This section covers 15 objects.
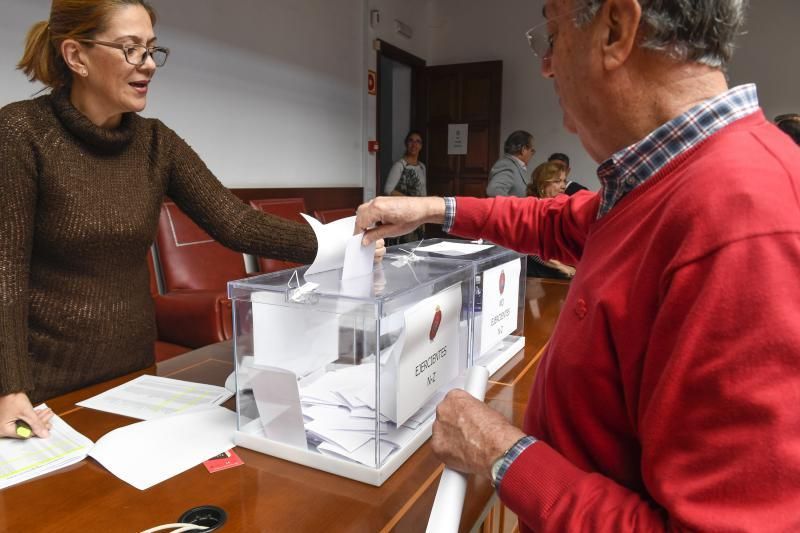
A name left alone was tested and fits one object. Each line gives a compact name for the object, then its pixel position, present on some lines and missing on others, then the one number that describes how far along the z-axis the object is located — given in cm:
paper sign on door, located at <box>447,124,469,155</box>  629
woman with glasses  114
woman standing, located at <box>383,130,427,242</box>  559
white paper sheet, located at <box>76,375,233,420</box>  106
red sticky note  85
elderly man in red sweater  44
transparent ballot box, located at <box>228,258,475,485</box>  83
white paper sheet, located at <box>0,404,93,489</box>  83
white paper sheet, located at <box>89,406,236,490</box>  84
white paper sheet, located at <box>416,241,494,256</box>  135
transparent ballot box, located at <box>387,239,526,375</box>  120
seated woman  346
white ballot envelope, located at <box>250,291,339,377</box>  89
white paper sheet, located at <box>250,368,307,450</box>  83
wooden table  72
